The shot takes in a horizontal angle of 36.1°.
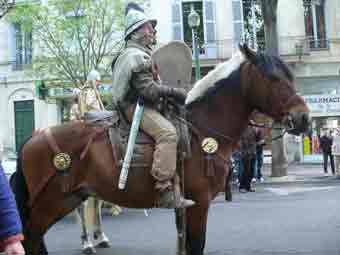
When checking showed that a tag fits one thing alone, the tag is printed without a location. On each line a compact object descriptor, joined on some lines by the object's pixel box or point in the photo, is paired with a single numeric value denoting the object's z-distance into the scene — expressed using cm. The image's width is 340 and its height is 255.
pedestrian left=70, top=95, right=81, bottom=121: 826
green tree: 2309
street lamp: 1745
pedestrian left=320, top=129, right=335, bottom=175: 2038
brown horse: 514
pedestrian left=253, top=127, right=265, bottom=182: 1762
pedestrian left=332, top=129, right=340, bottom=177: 1864
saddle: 514
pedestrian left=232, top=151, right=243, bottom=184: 1616
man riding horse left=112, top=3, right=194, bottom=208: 494
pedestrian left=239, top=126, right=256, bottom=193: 1572
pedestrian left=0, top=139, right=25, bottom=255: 254
